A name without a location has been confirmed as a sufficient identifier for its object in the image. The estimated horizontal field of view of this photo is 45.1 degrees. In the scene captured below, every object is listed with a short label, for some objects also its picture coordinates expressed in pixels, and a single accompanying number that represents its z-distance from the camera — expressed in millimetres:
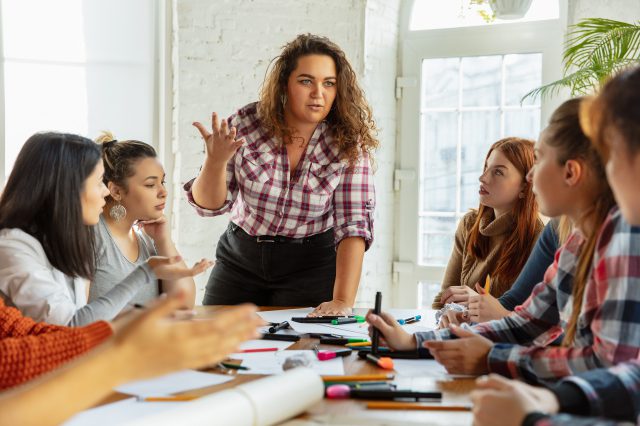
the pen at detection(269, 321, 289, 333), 1929
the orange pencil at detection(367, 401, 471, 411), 1254
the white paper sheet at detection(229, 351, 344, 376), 1508
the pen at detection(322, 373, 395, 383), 1419
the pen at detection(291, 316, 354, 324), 2105
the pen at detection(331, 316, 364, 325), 2094
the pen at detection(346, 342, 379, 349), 1767
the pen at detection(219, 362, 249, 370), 1520
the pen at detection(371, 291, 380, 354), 1674
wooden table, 1188
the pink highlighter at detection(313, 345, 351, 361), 1634
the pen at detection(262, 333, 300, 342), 1850
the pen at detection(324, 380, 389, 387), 1356
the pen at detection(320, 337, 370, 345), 1799
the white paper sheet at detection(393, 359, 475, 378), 1492
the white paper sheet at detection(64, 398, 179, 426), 1188
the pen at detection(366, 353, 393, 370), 1544
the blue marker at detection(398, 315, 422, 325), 2156
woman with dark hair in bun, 2344
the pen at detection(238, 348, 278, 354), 1701
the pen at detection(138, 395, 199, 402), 1290
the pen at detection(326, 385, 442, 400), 1300
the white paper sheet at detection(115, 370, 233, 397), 1349
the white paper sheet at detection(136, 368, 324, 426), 1051
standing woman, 2525
